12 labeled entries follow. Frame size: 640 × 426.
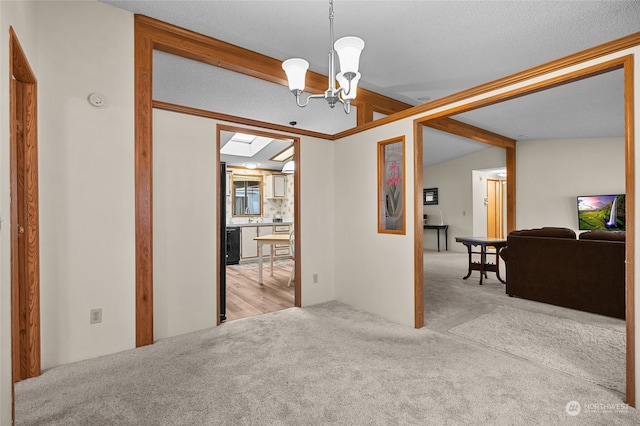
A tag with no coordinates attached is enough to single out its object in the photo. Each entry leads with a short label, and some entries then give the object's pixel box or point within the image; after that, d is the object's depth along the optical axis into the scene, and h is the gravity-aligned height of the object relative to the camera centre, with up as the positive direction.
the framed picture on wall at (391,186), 3.12 +0.27
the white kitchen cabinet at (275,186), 7.82 +0.67
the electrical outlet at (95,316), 2.35 -0.76
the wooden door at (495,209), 8.91 +0.09
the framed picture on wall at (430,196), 9.11 +0.47
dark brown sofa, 3.16 -0.62
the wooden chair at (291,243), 4.48 -0.42
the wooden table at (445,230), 8.66 -0.49
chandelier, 1.82 +0.87
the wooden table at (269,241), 4.59 -0.40
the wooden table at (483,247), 4.50 -0.52
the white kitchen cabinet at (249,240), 6.89 -0.58
